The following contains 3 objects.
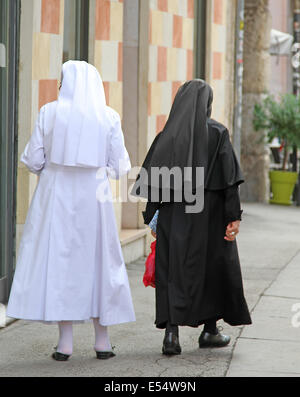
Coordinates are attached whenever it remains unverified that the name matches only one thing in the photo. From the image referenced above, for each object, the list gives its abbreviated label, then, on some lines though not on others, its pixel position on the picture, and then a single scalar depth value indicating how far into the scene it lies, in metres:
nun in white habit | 8.80
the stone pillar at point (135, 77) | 16.02
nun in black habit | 9.21
